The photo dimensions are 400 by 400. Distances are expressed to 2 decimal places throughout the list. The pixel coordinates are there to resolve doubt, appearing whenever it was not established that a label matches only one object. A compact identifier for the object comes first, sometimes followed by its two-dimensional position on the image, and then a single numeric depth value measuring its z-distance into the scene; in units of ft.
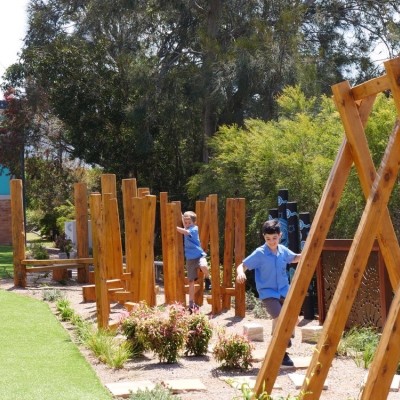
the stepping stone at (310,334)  32.24
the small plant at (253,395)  18.43
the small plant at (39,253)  76.13
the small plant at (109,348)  27.48
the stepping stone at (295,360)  27.22
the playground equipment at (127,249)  33.88
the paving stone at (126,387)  22.95
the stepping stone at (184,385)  23.57
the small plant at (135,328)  28.91
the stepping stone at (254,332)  32.45
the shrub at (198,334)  29.17
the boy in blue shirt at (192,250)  40.55
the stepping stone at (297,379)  24.12
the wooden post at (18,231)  55.88
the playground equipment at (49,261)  56.08
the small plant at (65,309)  40.27
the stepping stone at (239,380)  23.36
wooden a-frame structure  17.57
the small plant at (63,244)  79.39
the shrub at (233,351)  26.76
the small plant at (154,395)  20.76
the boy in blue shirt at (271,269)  27.22
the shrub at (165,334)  28.14
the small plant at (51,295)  48.75
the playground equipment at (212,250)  41.14
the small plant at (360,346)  27.32
